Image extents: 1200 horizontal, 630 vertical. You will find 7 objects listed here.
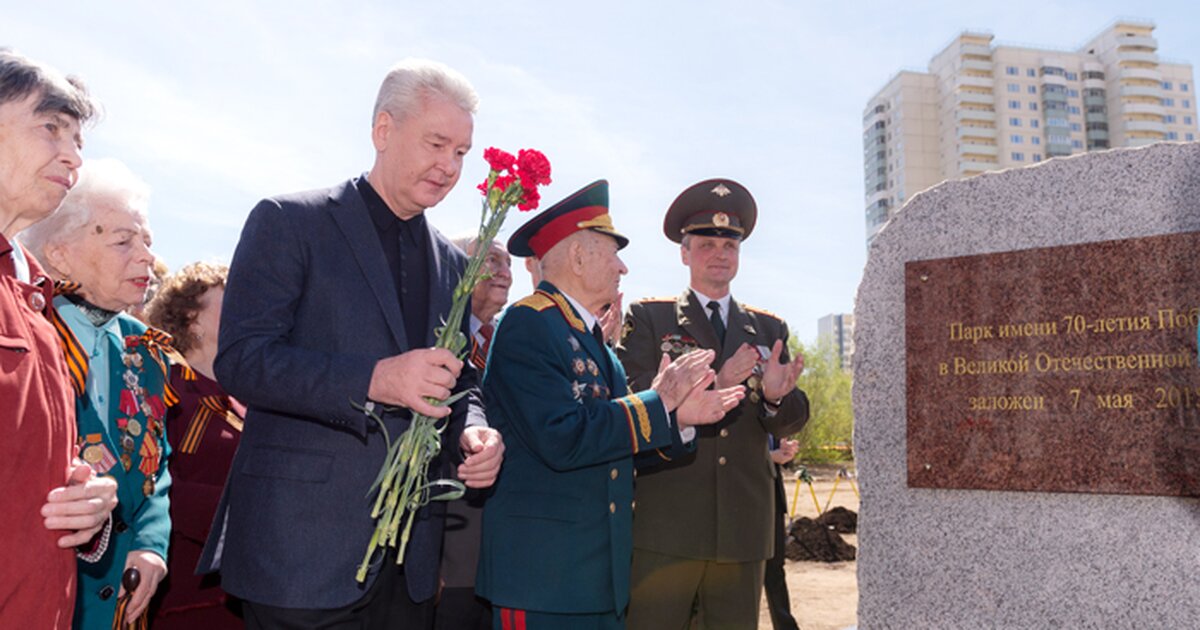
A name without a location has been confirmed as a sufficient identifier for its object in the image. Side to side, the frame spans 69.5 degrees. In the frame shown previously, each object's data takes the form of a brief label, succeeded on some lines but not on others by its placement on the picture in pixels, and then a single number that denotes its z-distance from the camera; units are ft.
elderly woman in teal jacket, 7.06
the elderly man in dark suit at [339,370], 5.98
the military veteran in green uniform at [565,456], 8.08
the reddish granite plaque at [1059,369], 9.30
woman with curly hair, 8.64
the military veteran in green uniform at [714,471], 11.25
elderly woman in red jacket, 4.55
